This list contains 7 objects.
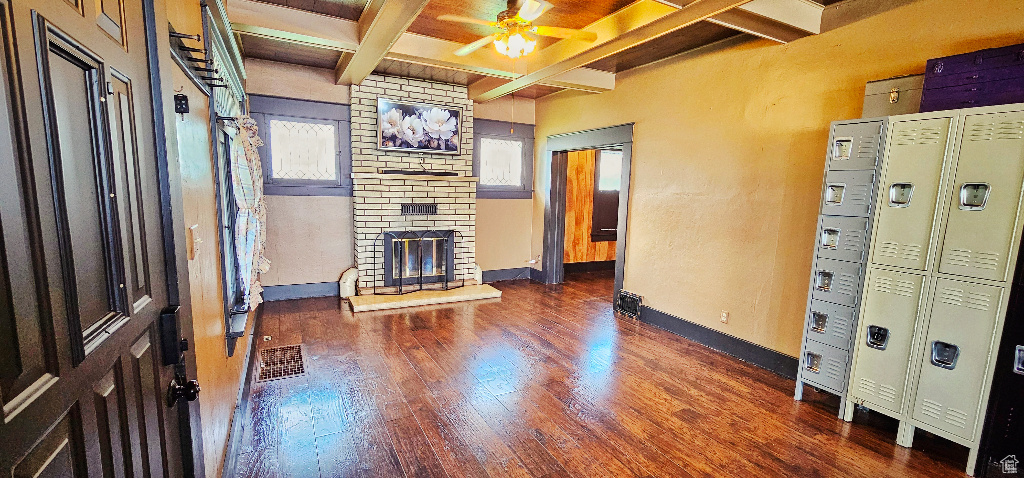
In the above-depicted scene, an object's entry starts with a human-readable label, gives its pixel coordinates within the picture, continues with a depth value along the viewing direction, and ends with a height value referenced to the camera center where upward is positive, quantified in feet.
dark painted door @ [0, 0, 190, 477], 1.90 -0.42
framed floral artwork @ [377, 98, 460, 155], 16.10 +2.13
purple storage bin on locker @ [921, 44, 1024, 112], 6.52 +1.90
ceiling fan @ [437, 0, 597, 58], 8.47 +3.33
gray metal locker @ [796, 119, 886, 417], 8.13 -1.13
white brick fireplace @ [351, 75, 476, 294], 16.05 -0.11
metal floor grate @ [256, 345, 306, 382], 9.86 -4.48
